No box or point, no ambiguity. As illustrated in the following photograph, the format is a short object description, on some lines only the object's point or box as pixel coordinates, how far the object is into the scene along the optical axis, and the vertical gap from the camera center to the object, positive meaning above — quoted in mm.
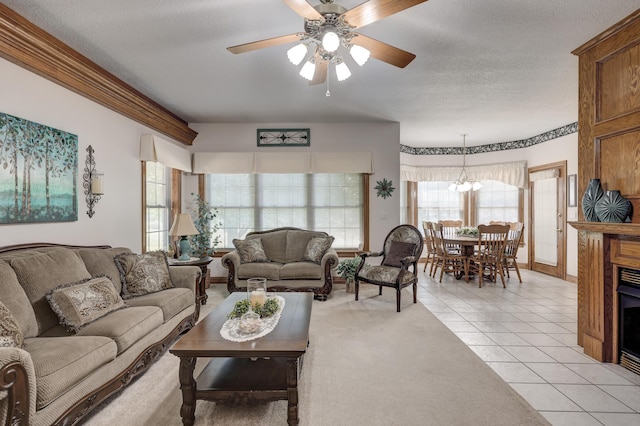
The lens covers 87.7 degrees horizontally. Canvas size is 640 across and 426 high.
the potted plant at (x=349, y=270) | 4941 -905
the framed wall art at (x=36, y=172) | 2490 +312
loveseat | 4488 -742
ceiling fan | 1817 +1096
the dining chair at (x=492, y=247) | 5395 -640
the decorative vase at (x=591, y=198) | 2797 +88
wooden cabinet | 2553 +422
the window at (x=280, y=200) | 5633 +157
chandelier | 6733 +510
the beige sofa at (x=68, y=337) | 1548 -798
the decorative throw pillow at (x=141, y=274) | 3074 -616
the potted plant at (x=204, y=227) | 5121 -289
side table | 4180 -682
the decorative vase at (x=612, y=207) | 2572 +11
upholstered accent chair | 4238 -720
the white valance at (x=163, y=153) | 4208 +780
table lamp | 4191 -258
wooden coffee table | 1910 -1059
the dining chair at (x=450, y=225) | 7074 -352
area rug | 2012 -1256
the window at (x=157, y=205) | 4543 +68
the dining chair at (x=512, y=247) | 5742 -668
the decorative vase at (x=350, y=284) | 5020 -1145
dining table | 5684 -582
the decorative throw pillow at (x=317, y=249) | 4766 -571
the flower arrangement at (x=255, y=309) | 2357 -719
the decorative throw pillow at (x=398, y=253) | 4574 -604
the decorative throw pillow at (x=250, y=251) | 4758 -597
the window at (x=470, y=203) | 7285 +133
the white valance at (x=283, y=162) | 5414 +772
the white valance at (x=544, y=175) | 6082 +651
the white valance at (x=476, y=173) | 6891 +804
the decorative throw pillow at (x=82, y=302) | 2252 -654
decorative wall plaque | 5523 +1201
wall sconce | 3307 +278
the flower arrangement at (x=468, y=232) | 5996 -423
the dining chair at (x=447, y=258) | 5848 -874
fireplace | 2558 -870
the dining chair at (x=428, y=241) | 6470 -640
